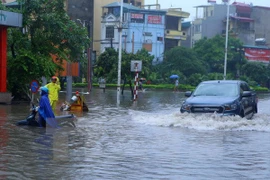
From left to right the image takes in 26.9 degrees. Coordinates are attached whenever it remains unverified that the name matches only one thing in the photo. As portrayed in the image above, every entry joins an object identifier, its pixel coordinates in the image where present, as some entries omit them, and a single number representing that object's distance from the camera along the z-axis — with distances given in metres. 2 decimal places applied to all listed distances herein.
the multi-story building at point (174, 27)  86.44
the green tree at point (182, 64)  72.12
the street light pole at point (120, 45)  32.22
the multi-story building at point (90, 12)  78.50
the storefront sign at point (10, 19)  24.22
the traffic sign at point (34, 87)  19.86
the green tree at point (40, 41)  26.59
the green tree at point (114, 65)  42.00
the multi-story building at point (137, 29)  79.00
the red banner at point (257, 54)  86.06
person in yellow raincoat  18.53
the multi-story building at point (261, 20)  94.00
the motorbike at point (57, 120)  15.50
